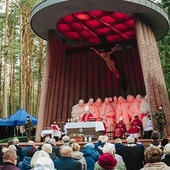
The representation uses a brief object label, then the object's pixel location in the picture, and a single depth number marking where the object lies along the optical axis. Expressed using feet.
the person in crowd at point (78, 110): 31.23
